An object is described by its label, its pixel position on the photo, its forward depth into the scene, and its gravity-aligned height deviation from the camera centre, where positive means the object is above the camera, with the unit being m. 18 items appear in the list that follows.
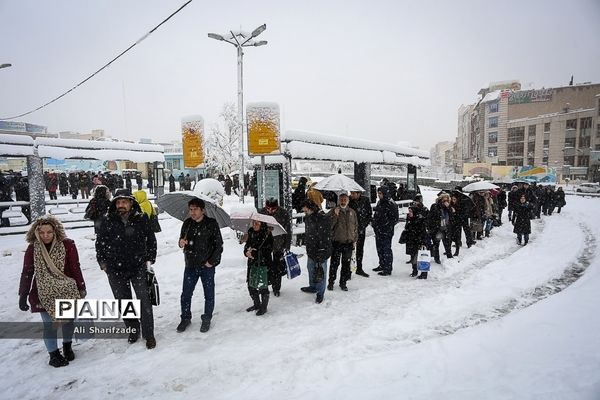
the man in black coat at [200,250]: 4.24 -1.01
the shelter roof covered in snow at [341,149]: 8.14 +0.74
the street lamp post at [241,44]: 16.38 +6.54
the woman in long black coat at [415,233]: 6.95 -1.31
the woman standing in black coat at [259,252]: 4.86 -1.17
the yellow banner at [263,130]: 7.42 +0.98
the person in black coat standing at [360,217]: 7.05 -0.97
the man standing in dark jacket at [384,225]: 6.85 -1.10
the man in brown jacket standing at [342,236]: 5.92 -1.14
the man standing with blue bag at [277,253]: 5.25 -1.30
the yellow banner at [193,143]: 9.83 +0.92
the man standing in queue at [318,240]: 5.36 -1.10
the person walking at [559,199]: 18.06 -1.49
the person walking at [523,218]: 9.83 -1.39
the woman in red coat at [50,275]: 3.48 -1.10
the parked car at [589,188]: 31.78 -1.55
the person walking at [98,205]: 6.72 -0.65
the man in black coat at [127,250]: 3.79 -0.90
